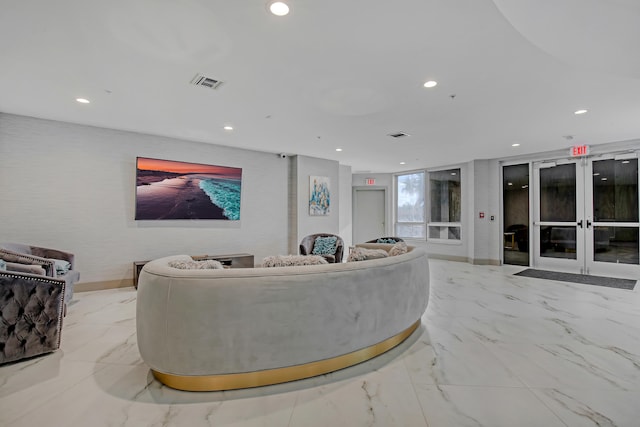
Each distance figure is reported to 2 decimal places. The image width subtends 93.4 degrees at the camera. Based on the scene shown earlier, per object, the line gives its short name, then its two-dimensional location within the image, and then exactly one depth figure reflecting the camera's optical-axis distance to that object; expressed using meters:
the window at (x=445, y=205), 8.28
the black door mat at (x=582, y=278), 5.23
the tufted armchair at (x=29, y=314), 2.37
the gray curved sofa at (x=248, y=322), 1.92
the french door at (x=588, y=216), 5.79
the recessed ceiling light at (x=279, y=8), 2.04
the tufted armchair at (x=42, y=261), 2.93
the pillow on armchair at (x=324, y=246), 5.95
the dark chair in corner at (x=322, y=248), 5.93
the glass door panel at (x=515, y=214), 7.13
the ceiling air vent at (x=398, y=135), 5.13
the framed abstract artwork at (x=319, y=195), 7.18
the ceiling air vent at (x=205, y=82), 3.12
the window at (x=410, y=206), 9.12
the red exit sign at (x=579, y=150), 5.98
